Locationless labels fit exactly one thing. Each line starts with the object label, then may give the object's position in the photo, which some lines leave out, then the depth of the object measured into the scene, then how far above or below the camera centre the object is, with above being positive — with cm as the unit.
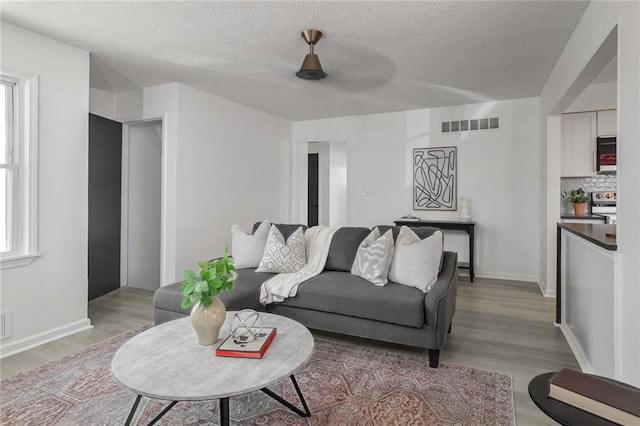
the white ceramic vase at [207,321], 168 -52
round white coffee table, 134 -66
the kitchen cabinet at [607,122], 454 +117
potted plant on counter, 479 +17
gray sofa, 239 -68
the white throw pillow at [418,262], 262 -38
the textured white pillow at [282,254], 314 -39
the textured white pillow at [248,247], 334 -34
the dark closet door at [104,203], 402 +9
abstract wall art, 535 +52
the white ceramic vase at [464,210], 512 +3
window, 277 +34
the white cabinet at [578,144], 467 +92
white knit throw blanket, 284 -52
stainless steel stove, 482 +13
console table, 490 -19
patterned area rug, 184 -107
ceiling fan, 286 +125
